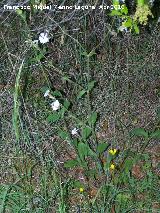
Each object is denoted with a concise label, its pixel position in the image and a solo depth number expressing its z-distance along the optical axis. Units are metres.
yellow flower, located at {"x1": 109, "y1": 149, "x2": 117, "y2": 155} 2.06
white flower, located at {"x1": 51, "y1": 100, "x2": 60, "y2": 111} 2.01
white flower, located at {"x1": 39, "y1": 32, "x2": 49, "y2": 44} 2.13
